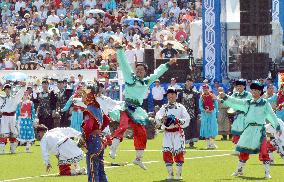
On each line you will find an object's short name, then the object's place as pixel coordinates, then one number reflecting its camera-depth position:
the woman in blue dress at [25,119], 35.00
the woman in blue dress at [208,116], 35.28
